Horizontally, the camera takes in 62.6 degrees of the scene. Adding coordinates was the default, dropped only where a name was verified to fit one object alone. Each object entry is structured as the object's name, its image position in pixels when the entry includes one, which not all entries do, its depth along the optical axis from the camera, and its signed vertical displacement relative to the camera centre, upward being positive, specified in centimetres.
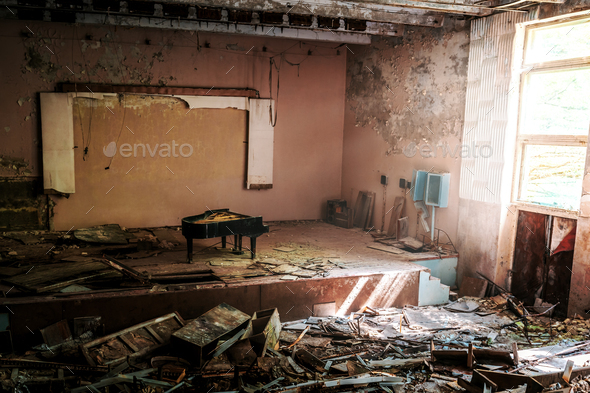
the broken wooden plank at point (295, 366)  524 -239
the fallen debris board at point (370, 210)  1016 -126
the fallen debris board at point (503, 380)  460 -216
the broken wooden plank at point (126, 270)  637 -170
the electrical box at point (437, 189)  826 -61
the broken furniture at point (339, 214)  1041 -141
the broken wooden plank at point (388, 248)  843 -173
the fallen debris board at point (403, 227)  909 -141
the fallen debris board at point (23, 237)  839 -178
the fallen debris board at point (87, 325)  576 -222
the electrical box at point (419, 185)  864 -58
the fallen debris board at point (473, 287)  762 -211
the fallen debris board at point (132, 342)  533 -231
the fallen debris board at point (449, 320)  668 -235
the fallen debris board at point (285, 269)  723 -183
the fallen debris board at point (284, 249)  843 -178
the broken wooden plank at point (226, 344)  540 -224
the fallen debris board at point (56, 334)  563 -228
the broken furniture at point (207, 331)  531 -214
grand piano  716 -124
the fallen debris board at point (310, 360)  534 -236
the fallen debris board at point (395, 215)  929 -122
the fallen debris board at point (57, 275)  612 -182
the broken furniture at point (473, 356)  540 -226
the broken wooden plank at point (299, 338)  595 -240
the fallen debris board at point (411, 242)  855 -163
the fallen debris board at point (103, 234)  847 -171
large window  636 +59
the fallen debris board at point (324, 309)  701 -232
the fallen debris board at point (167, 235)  885 -176
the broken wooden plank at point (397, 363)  543 -237
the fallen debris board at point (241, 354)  536 -232
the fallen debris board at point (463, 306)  723 -229
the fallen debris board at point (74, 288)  612 -190
